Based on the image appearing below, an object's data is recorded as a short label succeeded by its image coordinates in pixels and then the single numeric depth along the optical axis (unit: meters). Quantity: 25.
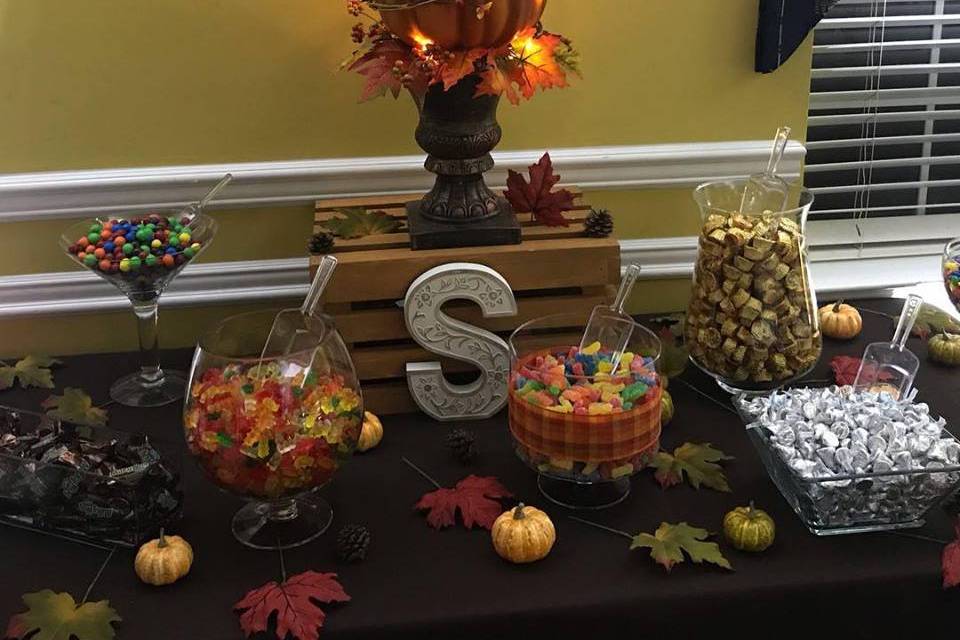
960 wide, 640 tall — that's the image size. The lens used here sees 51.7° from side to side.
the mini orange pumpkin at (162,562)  0.95
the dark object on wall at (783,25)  1.38
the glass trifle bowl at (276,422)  0.96
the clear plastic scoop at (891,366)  1.17
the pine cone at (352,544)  0.98
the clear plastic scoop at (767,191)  1.30
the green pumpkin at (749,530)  0.98
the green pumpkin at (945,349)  1.34
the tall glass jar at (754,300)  1.19
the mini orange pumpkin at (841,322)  1.43
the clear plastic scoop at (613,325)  1.14
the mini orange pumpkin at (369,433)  1.19
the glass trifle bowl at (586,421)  1.03
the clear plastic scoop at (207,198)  1.33
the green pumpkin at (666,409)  1.22
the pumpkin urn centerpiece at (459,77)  1.13
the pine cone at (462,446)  1.15
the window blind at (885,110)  1.67
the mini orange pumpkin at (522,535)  0.97
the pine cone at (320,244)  1.23
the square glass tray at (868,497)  0.96
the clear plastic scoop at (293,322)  1.07
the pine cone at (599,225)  1.26
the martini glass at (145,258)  1.25
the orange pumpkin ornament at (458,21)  1.11
